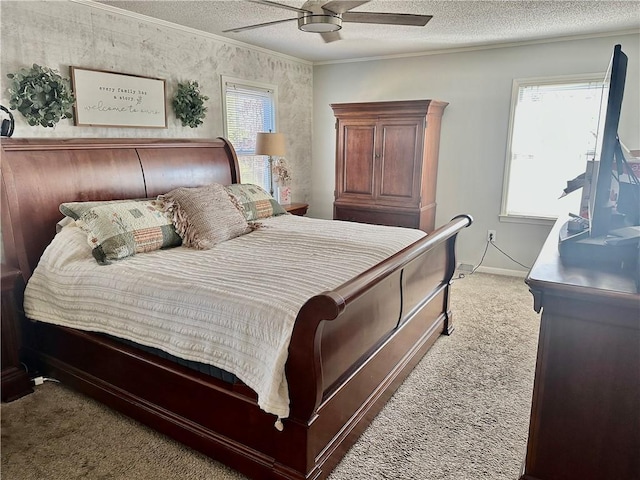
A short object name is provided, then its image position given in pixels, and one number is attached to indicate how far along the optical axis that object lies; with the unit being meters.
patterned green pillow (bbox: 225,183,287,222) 3.50
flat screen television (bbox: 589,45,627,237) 1.41
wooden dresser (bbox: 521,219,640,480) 1.36
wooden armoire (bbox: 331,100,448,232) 4.48
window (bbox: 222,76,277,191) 4.42
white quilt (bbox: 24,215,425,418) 1.74
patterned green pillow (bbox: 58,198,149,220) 2.66
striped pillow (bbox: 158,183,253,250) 2.83
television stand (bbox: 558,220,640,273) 1.47
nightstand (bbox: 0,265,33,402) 2.44
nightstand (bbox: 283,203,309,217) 4.62
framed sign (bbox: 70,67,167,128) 3.09
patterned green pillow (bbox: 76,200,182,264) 2.47
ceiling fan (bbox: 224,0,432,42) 2.35
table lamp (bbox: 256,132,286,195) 4.41
